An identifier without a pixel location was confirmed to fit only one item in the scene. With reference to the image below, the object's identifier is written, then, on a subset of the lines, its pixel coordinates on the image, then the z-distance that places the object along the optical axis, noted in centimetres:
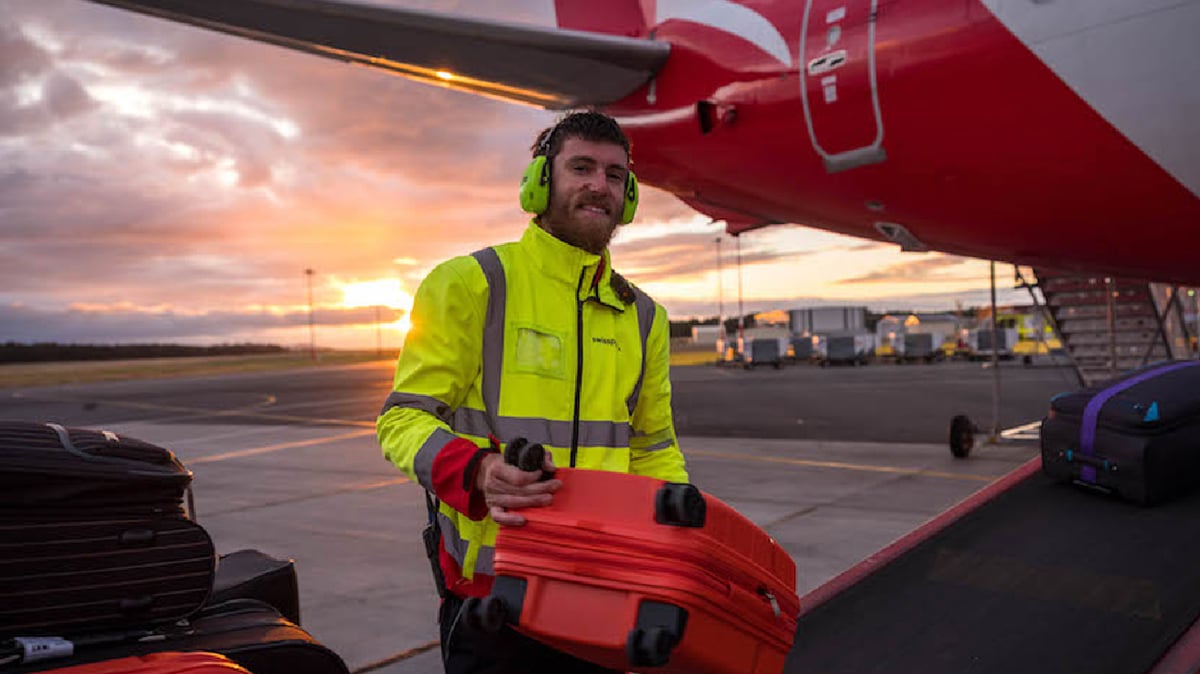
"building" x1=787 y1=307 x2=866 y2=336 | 4734
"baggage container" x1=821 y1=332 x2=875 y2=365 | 3831
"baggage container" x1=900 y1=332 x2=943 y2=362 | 4122
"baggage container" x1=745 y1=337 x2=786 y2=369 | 3775
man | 186
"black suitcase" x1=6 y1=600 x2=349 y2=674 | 194
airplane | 511
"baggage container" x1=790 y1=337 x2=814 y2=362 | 4258
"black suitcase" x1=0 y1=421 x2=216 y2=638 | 188
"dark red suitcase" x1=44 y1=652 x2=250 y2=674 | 170
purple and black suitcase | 432
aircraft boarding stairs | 1069
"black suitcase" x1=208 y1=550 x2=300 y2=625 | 261
